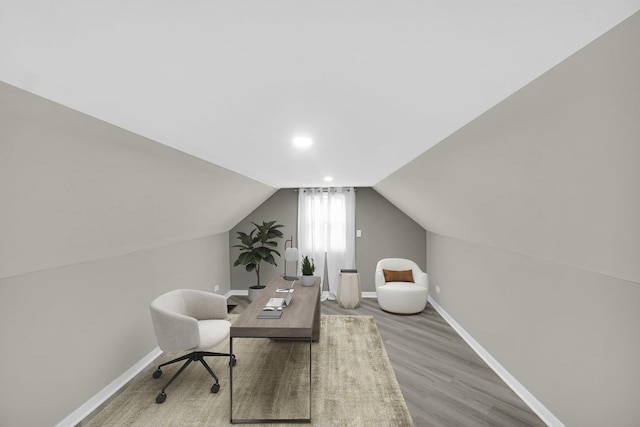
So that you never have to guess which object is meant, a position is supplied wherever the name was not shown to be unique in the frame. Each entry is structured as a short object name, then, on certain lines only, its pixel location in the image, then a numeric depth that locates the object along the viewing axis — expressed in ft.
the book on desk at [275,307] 8.81
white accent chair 15.79
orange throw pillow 17.16
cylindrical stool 17.30
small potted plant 12.47
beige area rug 8.01
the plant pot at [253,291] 18.21
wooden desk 7.91
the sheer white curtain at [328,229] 19.49
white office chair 8.84
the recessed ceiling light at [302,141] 6.81
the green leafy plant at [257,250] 17.94
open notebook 9.80
